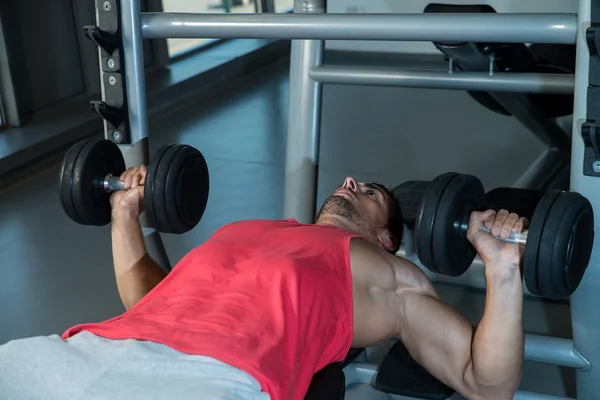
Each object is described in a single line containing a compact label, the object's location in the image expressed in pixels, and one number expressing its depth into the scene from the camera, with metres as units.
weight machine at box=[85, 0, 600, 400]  1.44
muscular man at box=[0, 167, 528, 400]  1.21
